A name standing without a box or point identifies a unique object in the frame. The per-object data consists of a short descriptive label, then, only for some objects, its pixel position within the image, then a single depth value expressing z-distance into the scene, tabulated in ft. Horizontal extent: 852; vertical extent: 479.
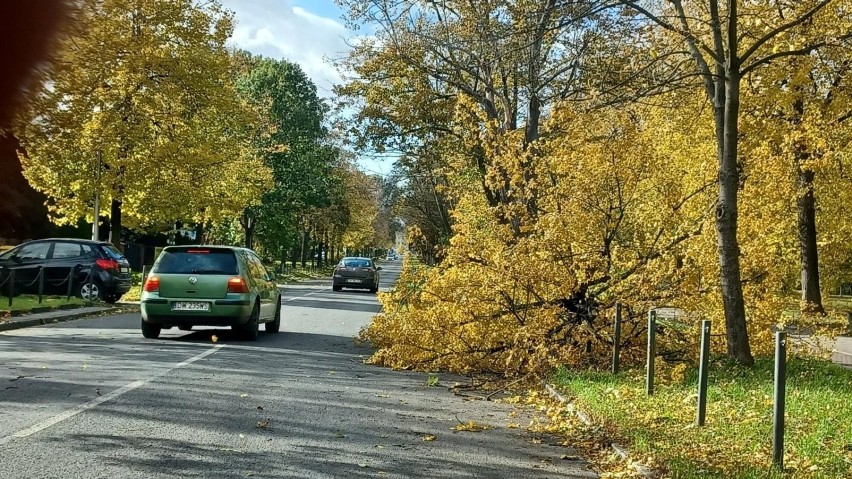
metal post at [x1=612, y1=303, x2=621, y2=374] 36.09
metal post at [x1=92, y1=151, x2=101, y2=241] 86.55
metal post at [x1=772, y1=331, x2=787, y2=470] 20.42
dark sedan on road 122.93
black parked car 71.82
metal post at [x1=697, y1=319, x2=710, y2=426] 25.32
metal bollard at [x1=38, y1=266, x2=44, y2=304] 64.48
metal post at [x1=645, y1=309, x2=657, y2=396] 30.89
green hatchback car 46.34
